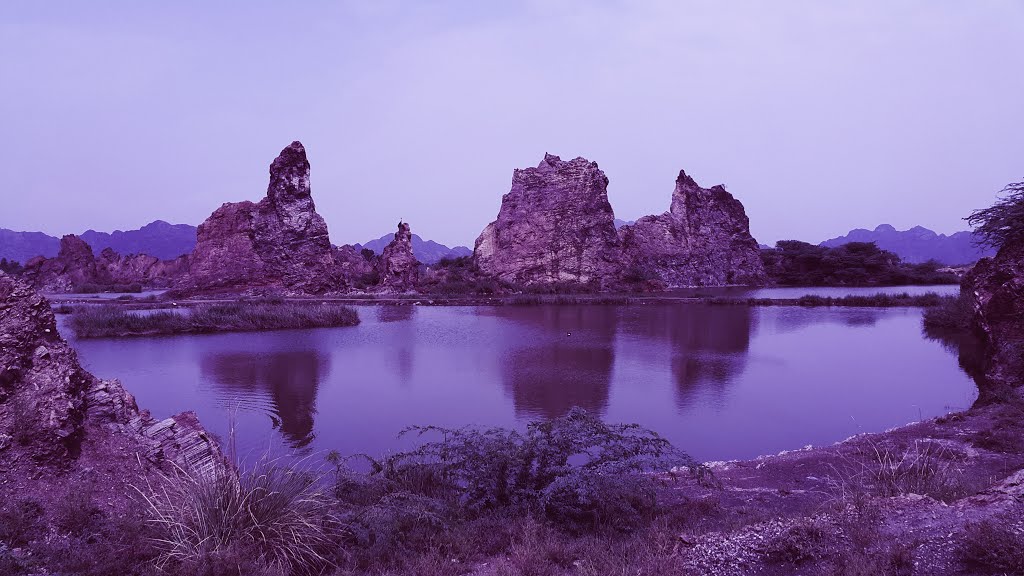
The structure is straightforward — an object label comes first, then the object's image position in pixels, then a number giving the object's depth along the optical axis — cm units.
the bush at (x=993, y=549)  286
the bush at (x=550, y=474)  456
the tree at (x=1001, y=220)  1120
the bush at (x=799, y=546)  344
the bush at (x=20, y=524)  345
